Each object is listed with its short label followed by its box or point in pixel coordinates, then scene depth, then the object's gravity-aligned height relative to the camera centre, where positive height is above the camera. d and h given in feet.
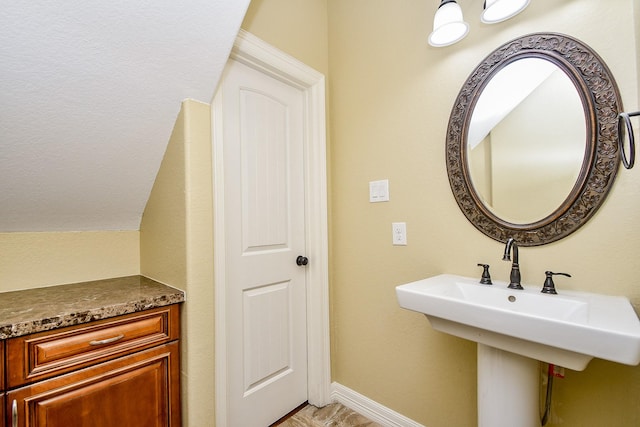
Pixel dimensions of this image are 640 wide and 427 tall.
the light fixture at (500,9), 3.62 +2.52
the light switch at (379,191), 5.42 +0.42
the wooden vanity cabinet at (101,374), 3.07 -1.81
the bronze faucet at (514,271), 3.74 -0.77
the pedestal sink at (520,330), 2.47 -1.14
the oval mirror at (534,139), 3.45 +0.94
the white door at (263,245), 5.01 -0.56
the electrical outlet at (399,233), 5.18 -0.36
